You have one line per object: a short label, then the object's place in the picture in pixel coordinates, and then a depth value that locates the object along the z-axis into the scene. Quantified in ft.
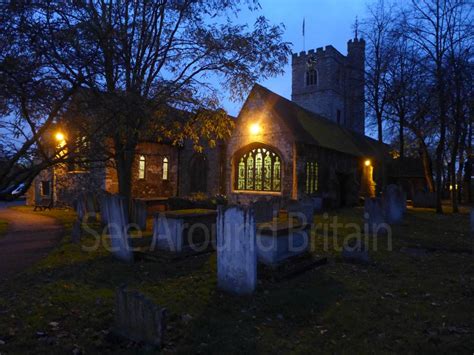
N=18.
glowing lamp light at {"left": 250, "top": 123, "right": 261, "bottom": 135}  68.59
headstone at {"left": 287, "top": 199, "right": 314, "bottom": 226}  45.96
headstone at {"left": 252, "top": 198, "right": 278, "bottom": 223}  39.25
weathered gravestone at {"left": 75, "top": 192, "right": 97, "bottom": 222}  51.06
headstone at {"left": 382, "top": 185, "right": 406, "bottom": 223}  48.75
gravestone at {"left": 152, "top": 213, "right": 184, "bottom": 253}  29.78
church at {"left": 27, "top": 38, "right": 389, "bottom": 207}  66.23
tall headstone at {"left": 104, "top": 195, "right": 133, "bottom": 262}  27.71
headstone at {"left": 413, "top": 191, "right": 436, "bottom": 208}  77.66
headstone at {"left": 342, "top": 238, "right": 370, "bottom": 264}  26.94
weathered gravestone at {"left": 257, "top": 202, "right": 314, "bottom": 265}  24.31
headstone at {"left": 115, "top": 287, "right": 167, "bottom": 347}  13.56
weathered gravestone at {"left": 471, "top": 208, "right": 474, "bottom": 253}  40.01
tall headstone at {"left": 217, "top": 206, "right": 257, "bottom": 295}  20.25
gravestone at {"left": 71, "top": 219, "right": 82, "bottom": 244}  35.33
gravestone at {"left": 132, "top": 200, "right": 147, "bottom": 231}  44.16
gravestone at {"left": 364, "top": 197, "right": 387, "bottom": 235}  40.01
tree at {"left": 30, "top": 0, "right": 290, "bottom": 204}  32.84
